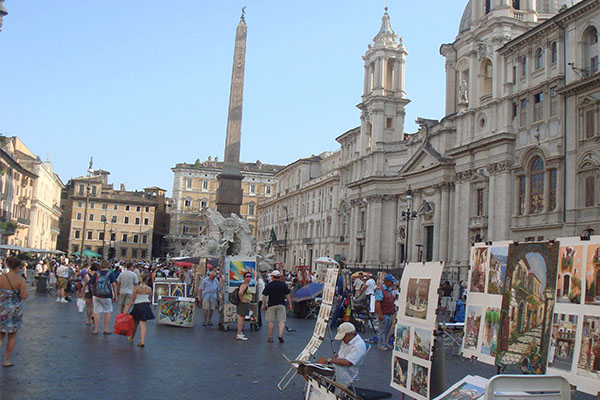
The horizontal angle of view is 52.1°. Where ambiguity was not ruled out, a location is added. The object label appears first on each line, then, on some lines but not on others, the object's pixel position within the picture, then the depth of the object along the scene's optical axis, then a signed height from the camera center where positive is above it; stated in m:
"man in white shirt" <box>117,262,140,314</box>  13.14 -0.39
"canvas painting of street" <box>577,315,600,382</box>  5.39 -0.51
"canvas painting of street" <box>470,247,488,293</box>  7.17 +0.19
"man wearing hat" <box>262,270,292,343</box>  13.54 -0.62
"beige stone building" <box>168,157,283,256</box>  89.06 +10.25
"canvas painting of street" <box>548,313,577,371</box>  5.71 -0.49
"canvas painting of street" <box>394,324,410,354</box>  7.18 -0.69
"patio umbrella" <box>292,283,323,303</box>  20.28 -0.59
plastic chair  4.16 -0.69
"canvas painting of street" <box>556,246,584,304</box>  5.76 +0.14
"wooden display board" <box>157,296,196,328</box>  15.66 -1.16
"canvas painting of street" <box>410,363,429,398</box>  6.69 -1.09
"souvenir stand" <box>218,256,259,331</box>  15.78 -0.33
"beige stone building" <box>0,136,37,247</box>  45.81 +5.12
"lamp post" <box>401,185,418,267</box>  30.06 +3.67
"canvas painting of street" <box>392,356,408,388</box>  7.13 -1.07
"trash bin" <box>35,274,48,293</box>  26.52 -1.09
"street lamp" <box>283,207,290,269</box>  71.50 +5.36
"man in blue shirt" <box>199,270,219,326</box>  16.55 -0.71
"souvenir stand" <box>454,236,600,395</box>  5.57 -0.20
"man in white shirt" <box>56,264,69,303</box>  22.14 -0.79
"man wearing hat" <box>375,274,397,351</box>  13.44 -0.59
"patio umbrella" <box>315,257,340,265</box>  27.47 +0.69
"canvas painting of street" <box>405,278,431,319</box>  6.97 -0.19
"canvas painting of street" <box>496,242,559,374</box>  6.08 -0.19
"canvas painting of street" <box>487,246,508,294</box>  6.82 +0.19
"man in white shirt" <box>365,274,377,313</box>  17.65 -0.31
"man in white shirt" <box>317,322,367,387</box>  7.00 -0.90
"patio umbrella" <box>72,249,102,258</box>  50.50 +0.61
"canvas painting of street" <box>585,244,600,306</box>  5.54 +0.14
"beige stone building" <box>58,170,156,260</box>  84.94 +5.76
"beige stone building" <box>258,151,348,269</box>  59.47 +6.87
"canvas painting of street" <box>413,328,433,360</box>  6.73 -0.69
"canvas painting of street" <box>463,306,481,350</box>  7.14 -0.50
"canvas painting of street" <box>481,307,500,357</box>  6.79 -0.51
